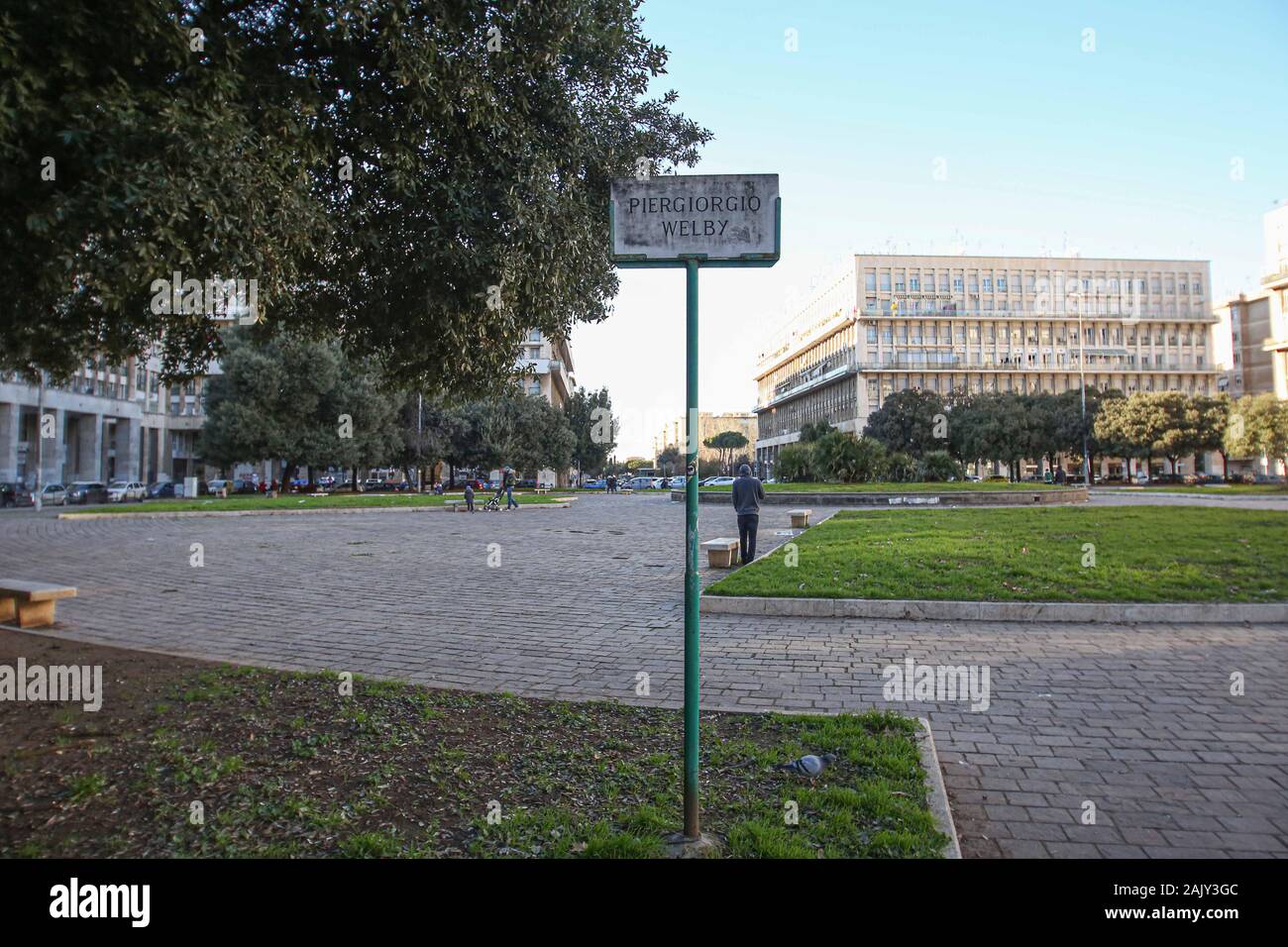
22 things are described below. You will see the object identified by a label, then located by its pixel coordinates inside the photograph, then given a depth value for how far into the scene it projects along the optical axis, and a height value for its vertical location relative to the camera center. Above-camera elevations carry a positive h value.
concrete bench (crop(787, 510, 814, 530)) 18.81 -1.19
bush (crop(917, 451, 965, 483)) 37.59 +0.24
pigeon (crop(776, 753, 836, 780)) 3.94 -1.54
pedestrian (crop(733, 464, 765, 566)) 12.88 -0.64
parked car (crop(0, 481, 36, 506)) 47.12 -1.61
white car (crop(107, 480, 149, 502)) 50.78 -1.43
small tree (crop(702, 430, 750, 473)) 122.31 +5.07
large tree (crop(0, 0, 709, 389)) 3.77 +1.81
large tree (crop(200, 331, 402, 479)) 46.28 +4.01
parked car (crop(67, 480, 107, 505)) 49.38 -1.44
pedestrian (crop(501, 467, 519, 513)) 31.45 -0.60
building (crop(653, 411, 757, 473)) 172.12 +10.83
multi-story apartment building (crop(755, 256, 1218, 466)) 89.06 +17.51
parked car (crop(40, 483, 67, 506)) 47.00 -1.53
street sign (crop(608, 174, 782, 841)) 3.15 +1.02
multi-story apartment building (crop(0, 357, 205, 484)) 59.00 +3.98
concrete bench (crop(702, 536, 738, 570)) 12.40 -1.34
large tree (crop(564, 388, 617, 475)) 72.19 +4.81
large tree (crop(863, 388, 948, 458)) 61.47 +4.05
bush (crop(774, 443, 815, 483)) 38.56 +0.44
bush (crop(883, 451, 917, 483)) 34.81 +0.23
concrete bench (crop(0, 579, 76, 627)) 7.96 -1.37
